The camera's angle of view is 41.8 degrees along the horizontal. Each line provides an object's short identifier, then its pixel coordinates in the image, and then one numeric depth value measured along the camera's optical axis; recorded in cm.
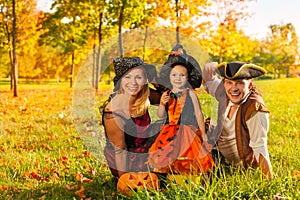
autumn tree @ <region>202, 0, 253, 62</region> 2139
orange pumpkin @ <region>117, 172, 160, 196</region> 365
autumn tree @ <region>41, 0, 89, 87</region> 2503
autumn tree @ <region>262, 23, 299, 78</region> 5172
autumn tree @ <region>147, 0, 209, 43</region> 1530
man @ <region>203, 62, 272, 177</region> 381
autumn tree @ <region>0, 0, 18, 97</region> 1747
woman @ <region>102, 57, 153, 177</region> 375
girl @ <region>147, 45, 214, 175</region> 366
